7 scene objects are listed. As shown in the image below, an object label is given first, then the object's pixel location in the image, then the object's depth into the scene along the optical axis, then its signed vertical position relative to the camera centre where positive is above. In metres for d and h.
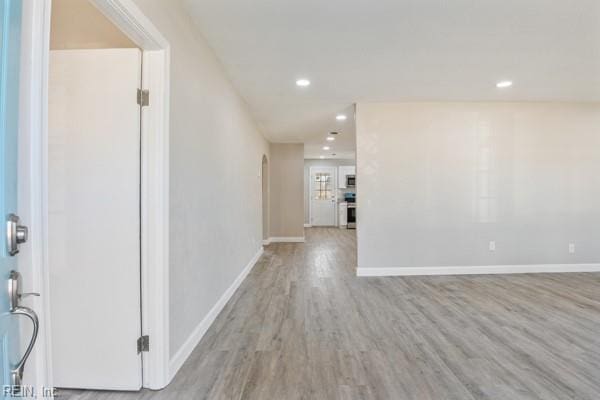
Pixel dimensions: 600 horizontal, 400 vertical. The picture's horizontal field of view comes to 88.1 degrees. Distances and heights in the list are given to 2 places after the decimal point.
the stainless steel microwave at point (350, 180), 11.10 +0.68
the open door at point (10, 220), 0.78 -0.06
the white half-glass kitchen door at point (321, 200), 11.03 -0.04
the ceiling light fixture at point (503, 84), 3.81 +1.44
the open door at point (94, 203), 1.79 -0.02
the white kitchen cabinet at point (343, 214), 10.82 -0.53
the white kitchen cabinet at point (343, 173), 11.06 +0.93
